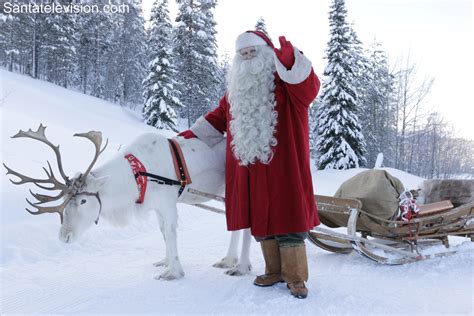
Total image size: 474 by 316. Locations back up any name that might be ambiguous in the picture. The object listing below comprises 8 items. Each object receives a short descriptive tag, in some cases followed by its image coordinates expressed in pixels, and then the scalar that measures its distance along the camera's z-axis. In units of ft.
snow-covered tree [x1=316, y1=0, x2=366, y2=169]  73.61
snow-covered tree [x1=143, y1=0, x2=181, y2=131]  85.20
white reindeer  12.01
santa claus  11.40
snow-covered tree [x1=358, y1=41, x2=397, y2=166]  102.78
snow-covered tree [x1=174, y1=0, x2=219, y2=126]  92.17
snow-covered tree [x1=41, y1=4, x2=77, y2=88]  120.47
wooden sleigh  14.55
